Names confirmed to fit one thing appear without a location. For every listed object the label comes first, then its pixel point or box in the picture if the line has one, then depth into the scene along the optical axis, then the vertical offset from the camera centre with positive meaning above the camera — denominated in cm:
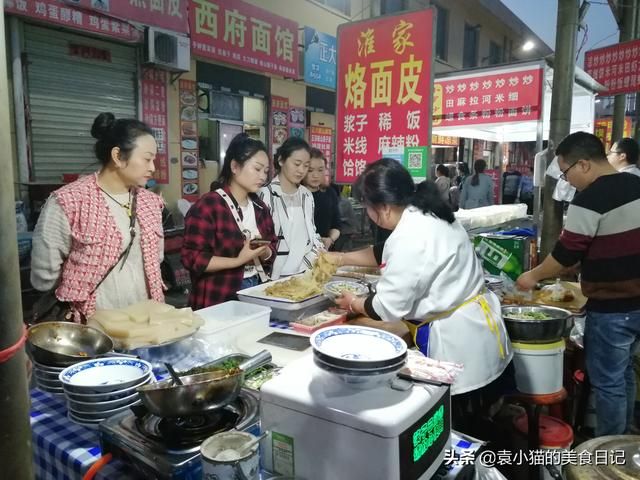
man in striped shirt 305 -48
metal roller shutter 655 +130
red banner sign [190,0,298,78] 833 +281
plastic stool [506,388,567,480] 273 -125
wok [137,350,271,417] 131 -59
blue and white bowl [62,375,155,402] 157 -69
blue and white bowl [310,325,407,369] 129 -48
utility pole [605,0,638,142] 1076 +352
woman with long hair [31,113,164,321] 247 -26
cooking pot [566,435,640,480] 154 -90
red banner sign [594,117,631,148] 1648 +212
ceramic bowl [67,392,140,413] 158 -72
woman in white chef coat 218 -44
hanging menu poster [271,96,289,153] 1042 +144
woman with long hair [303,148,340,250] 473 -18
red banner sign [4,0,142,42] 605 +223
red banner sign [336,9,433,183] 377 +83
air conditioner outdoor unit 747 +212
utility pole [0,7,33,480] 96 -31
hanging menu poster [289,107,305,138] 1092 +147
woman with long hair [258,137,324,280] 376 -19
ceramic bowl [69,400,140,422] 158 -76
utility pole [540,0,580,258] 539 +124
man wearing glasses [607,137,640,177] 552 +39
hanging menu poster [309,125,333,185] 1157 +118
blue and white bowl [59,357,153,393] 157 -67
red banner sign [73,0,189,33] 673 +259
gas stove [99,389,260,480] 125 -70
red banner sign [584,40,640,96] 934 +243
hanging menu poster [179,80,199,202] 852 +82
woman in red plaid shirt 304 -32
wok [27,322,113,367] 190 -64
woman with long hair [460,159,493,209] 1064 -4
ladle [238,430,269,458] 120 -66
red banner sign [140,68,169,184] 790 +125
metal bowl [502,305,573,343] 277 -81
